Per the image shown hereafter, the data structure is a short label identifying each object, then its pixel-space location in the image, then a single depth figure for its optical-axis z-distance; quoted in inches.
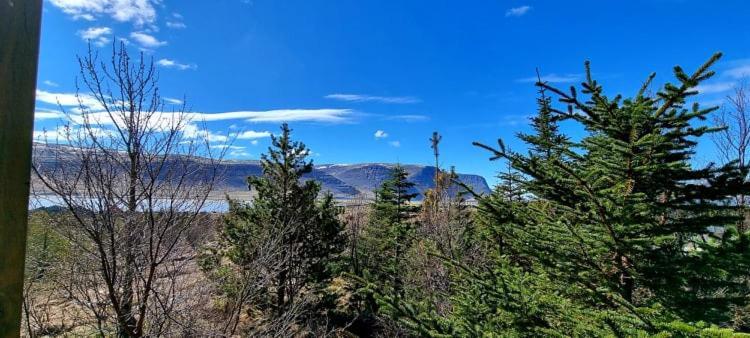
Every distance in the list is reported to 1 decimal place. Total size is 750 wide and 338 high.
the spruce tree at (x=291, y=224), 554.3
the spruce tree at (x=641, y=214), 108.5
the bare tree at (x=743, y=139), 482.6
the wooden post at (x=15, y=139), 35.3
